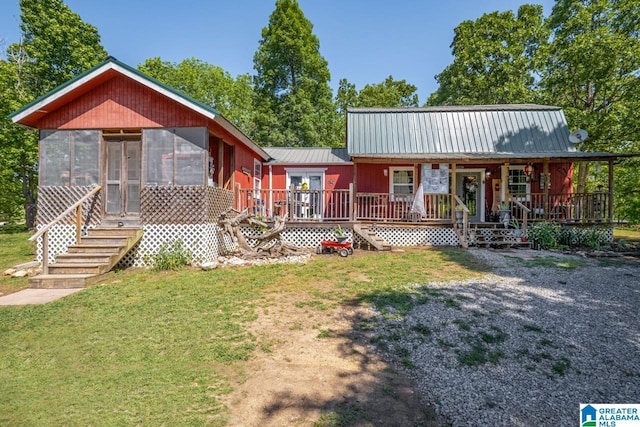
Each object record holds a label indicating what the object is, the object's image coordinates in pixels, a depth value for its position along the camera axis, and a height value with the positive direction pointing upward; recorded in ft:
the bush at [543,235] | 35.68 -2.75
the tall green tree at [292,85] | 84.02 +33.86
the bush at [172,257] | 28.60 -4.38
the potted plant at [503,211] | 40.20 -0.10
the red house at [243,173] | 30.04 +4.38
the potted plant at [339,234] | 34.45 -2.82
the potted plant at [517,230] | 36.68 -2.28
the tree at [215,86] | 104.58 +40.39
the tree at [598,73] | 52.39 +23.53
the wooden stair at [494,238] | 35.88 -3.19
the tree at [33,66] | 61.62 +28.47
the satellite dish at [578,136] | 43.37 +10.05
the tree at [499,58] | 70.44 +34.43
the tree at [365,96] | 109.19 +38.19
